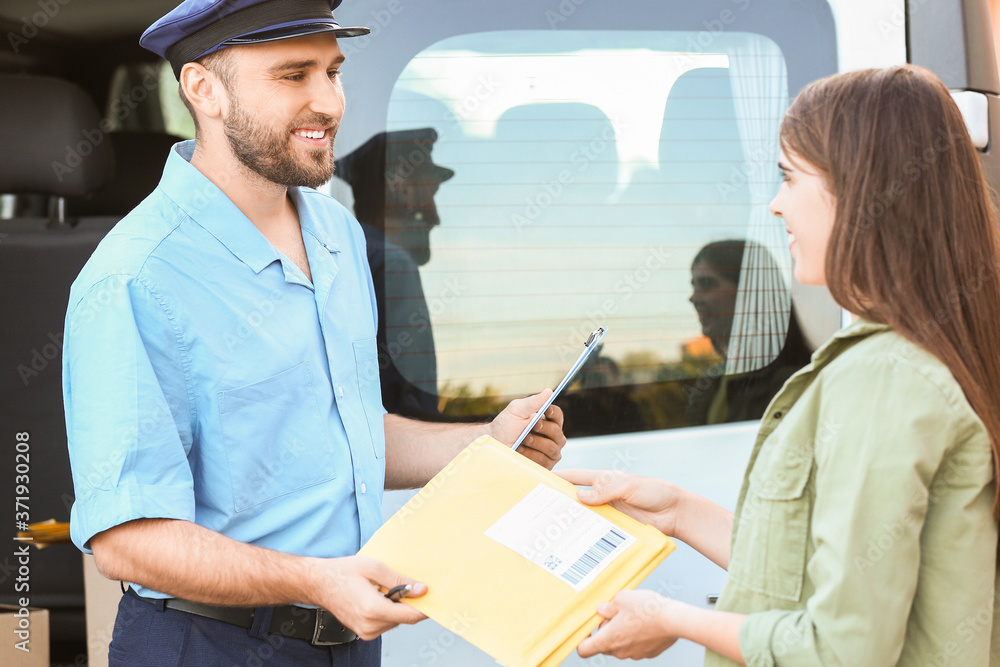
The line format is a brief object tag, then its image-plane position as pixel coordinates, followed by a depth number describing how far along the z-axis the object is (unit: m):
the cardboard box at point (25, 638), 1.99
